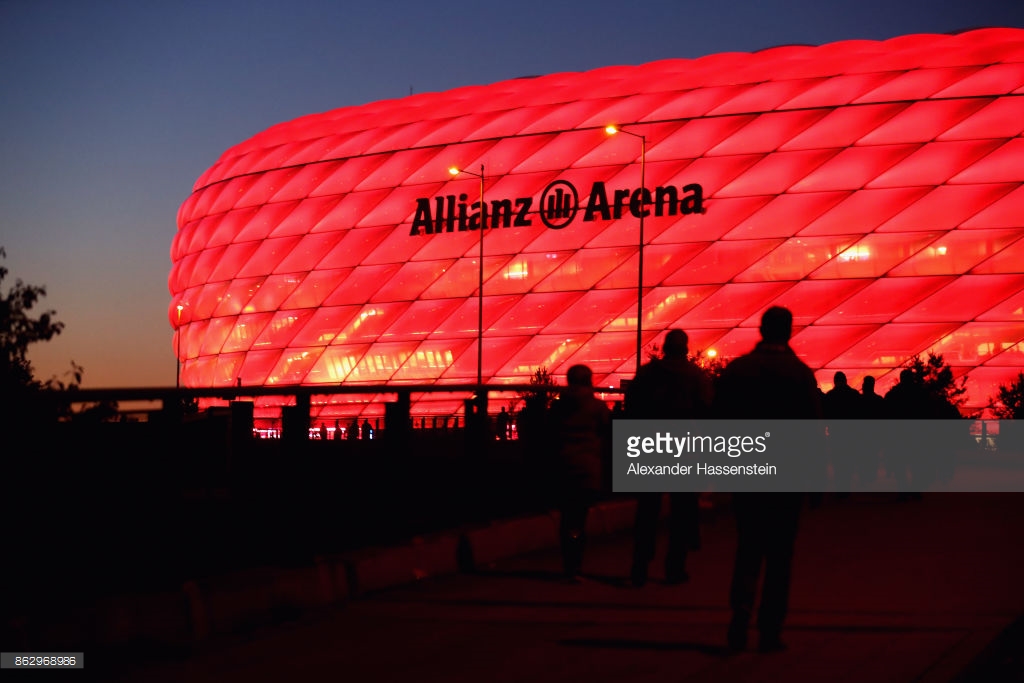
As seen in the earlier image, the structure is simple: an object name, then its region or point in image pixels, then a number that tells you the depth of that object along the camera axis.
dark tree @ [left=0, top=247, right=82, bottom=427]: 17.72
